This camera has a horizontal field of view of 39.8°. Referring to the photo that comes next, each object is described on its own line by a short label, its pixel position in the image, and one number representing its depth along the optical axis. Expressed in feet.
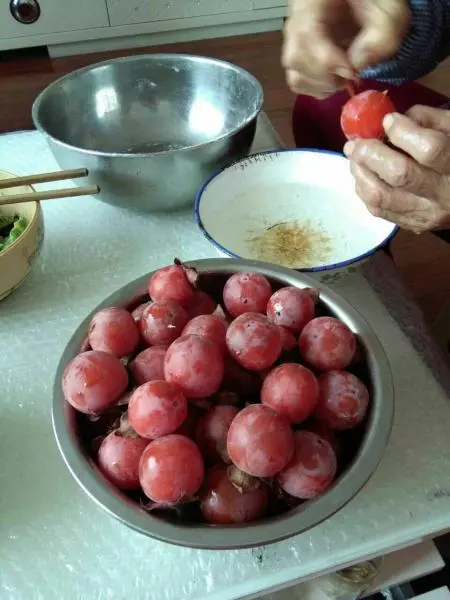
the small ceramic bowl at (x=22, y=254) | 2.22
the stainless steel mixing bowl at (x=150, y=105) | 2.96
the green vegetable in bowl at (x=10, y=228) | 2.37
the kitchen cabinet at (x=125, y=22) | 6.97
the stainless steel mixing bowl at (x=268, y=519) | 1.43
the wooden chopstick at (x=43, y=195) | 2.34
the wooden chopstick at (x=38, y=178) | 2.43
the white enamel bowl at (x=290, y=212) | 2.58
